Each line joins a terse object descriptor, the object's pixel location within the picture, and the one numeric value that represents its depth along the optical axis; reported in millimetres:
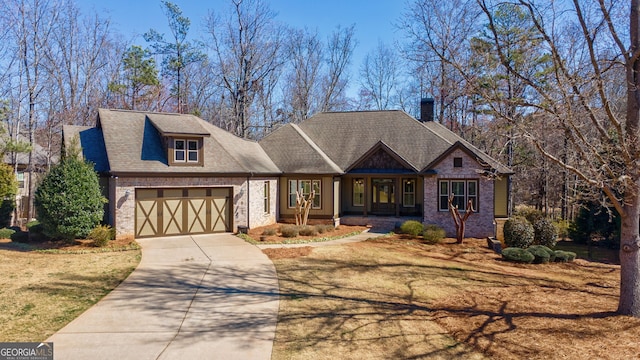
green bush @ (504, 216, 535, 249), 16875
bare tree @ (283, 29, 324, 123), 40688
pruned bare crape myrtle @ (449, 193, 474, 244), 17844
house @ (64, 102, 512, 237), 17172
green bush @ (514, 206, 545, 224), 20334
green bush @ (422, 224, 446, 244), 17953
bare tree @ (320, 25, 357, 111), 40781
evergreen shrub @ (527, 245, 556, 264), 14859
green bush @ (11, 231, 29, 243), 16531
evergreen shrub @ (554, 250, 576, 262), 15287
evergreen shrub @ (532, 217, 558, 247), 17766
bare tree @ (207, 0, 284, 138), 34281
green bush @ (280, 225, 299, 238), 17672
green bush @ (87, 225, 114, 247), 14891
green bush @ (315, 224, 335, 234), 18948
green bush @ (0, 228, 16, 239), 17094
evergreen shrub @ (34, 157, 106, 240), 14656
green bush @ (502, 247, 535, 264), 14727
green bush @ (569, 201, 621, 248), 20172
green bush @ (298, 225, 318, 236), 18234
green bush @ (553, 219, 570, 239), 22469
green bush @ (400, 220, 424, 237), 19078
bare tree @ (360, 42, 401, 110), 42500
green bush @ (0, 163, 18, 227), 18016
